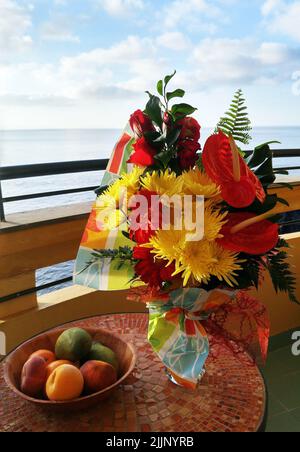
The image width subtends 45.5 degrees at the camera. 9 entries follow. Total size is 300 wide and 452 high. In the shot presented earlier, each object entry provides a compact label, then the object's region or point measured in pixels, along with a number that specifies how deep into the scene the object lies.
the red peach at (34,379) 0.79
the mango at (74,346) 0.86
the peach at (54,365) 0.80
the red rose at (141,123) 0.78
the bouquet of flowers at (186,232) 0.67
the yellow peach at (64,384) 0.75
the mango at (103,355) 0.86
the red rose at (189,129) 0.75
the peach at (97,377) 0.78
